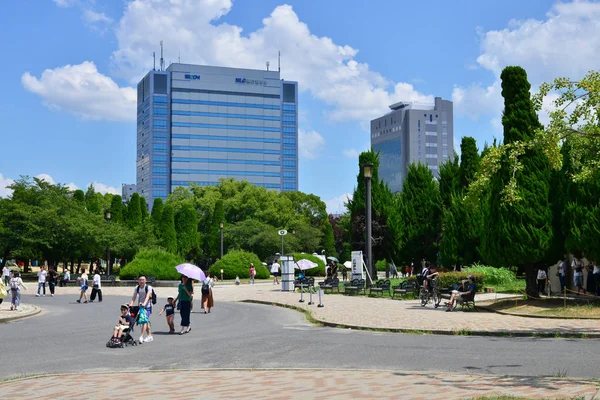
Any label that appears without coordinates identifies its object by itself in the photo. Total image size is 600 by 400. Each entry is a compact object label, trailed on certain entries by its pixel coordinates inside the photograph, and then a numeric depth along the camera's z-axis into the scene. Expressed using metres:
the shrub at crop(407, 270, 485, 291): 30.58
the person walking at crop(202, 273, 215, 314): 25.83
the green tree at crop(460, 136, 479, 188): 43.31
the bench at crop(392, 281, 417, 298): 30.33
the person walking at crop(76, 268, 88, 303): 33.12
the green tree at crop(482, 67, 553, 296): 23.36
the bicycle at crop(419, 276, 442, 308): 26.09
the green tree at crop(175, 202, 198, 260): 87.69
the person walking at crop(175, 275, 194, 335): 18.28
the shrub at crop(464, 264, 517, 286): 36.06
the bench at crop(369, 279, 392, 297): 31.64
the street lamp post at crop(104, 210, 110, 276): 55.52
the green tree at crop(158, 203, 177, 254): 83.38
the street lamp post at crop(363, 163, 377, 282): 32.53
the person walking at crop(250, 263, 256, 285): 51.88
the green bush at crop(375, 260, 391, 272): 82.89
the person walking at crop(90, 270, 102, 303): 33.91
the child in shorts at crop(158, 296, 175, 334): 18.16
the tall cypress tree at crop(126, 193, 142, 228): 85.44
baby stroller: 14.98
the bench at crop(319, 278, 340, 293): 37.91
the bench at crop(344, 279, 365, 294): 34.28
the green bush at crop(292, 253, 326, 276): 62.63
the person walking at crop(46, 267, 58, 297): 39.44
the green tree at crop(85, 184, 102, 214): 78.28
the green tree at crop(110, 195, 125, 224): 84.65
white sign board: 37.06
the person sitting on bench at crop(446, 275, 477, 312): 23.80
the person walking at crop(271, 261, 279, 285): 51.29
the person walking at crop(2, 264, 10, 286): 43.77
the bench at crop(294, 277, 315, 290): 38.98
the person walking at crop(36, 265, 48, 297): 38.47
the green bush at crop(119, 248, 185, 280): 50.56
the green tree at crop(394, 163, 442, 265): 47.22
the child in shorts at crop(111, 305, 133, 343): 15.00
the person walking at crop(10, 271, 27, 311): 27.67
